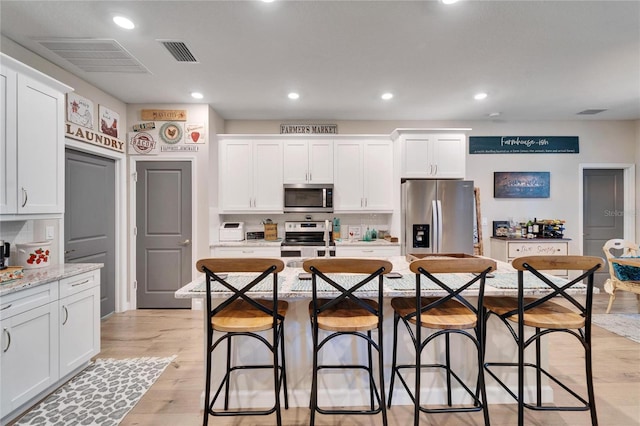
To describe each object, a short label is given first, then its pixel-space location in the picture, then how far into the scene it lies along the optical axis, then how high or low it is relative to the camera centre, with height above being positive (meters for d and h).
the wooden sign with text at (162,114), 3.90 +1.36
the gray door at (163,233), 3.94 -0.23
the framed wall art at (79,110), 3.03 +1.14
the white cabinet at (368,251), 4.07 -0.51
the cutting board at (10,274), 1.92 -0.39
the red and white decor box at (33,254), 2.33 -0.31
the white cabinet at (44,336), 1.81 -0.85
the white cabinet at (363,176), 4.35 +0.58
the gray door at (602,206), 4.80 +0.12
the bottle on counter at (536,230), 4.45 -0.25
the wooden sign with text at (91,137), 3.03 +0.90
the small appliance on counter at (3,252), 2.10 -0.26
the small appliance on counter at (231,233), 4.16 -0.25
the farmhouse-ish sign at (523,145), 4.70 +1.11
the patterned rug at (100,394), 1.92 -1.31
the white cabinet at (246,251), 4.01 -0.50
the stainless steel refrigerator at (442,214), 3.91 +0.00
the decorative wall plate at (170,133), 3.92 +1.11
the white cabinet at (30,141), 2.05 +0.57
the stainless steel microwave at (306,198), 4.27 +0.25
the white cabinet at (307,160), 4.32 +0.81
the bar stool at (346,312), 1.52 -0.57
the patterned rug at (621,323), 3.14 -1.28
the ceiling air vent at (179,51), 2.49 +1.47
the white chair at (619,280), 3.49 -0.82
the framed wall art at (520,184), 4.71 +0.48
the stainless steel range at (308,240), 4.09 -0.37
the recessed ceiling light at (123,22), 2.17 +1.47
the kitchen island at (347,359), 1.95 -0.99
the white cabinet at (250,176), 4.28 +0.58
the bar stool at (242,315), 1.53 -0.58
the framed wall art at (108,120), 3.46 +1.17
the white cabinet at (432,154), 4.15 +0.86
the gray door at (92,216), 3.15 +0.00
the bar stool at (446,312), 1.50 -0.57
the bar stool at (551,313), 1.57 -0.59
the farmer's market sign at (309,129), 4.59 +1.36
